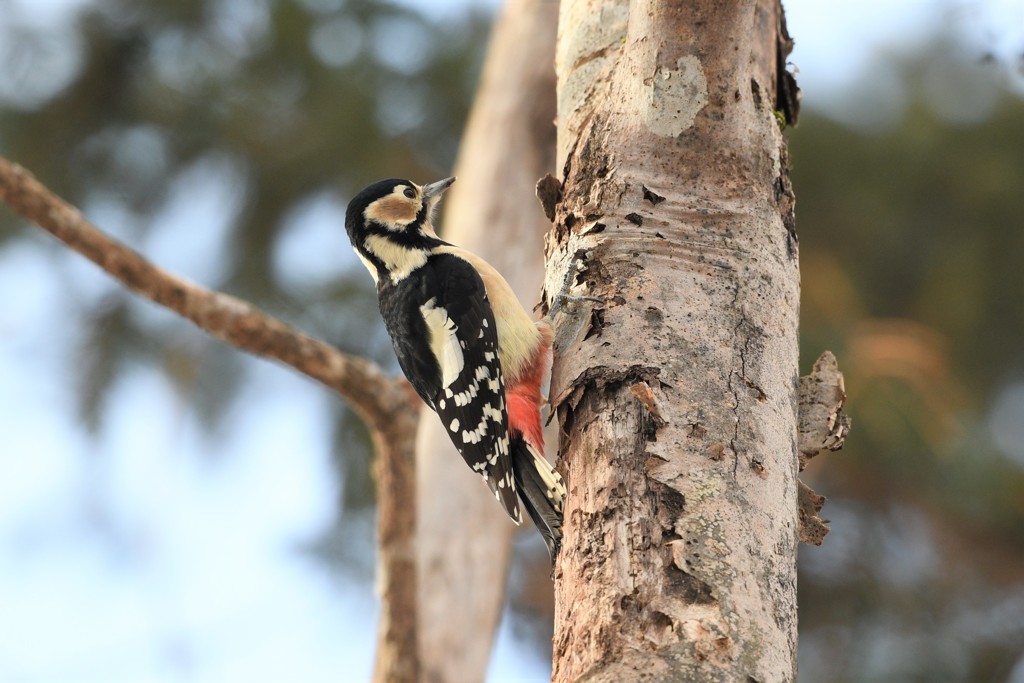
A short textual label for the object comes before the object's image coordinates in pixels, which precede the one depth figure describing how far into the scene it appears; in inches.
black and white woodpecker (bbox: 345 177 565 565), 243.8
